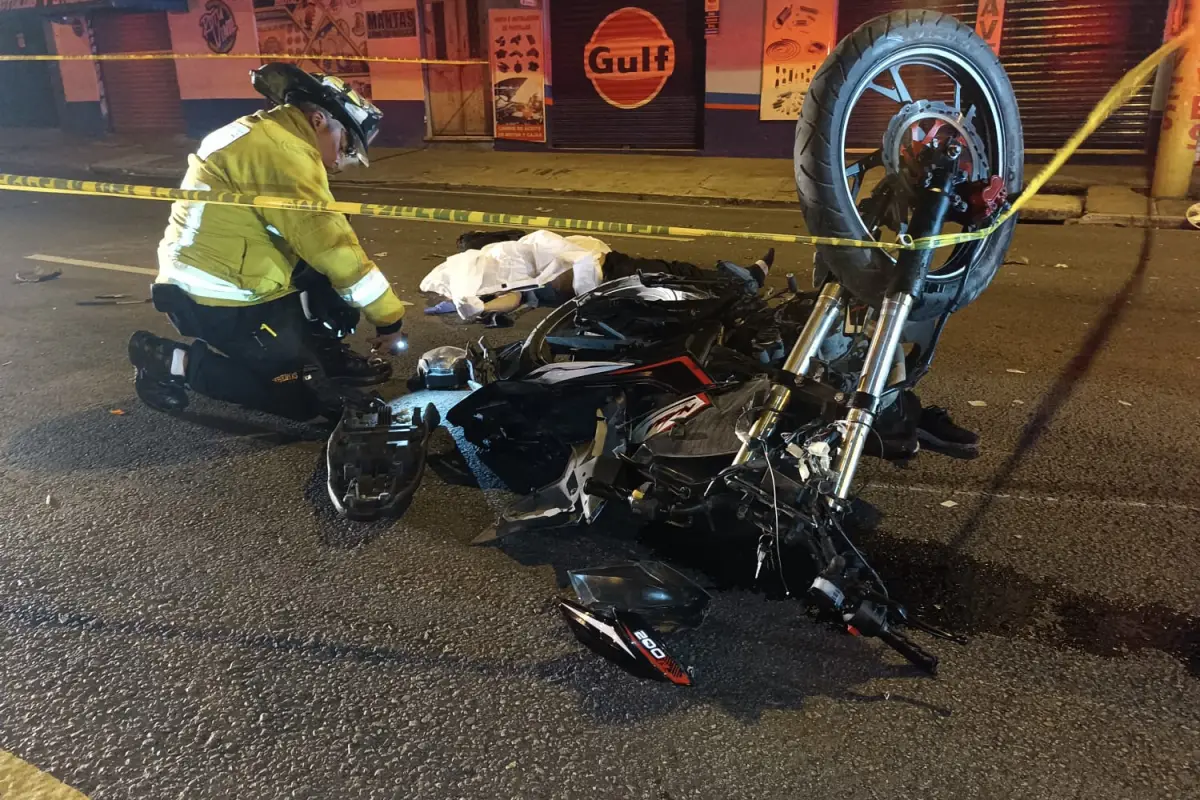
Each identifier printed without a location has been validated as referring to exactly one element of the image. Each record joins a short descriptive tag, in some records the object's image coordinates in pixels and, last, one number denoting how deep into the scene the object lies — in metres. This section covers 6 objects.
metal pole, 9.32
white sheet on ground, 6.07
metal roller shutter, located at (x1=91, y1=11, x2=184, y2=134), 19.33
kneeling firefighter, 4.13
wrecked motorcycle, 2.55
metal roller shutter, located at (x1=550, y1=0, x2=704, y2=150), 14.23
